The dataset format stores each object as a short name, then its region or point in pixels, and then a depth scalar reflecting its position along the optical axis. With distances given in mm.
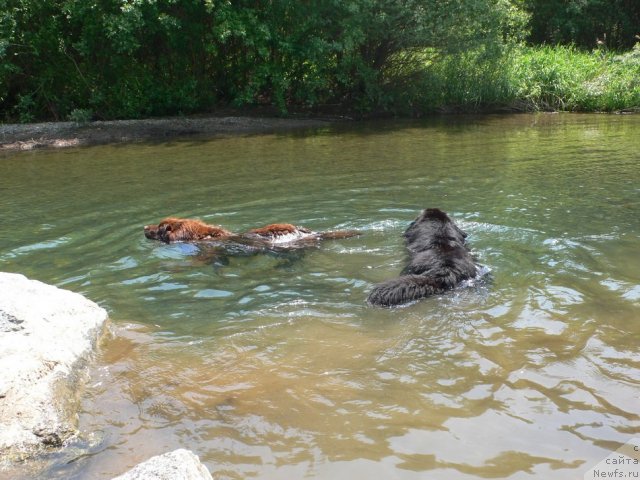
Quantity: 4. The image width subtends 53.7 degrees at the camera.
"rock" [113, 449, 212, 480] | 2723
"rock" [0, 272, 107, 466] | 3551
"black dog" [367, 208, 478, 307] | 5270
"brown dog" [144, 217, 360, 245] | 6844
